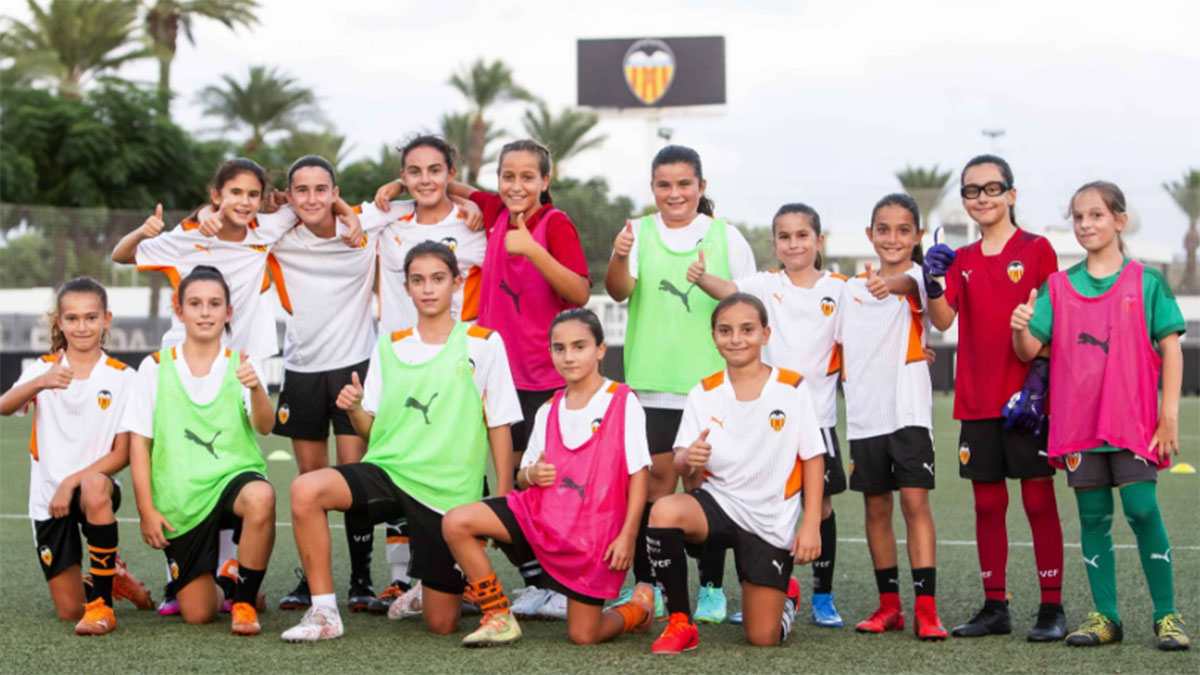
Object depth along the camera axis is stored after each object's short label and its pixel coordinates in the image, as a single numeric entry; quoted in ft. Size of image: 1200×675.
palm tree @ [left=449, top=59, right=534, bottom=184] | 126.93
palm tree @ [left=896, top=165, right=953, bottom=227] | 149.18
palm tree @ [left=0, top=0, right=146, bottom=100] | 103.96
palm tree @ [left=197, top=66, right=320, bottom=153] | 119.55
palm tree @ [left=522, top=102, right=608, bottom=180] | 131.75
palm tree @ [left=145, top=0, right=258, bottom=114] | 110.32
